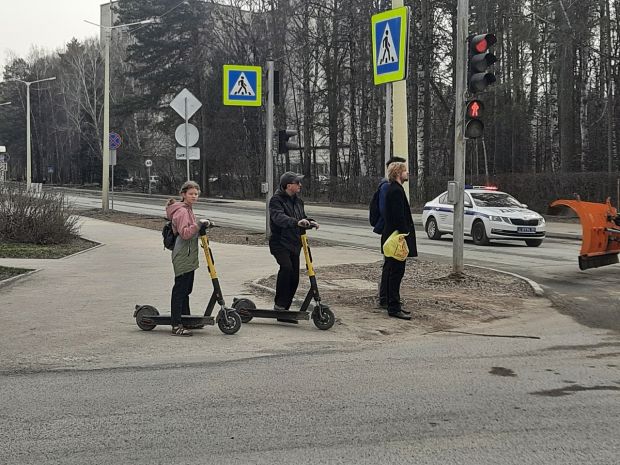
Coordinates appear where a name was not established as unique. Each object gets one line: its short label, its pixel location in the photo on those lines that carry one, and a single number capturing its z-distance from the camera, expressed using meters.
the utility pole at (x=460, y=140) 11.23
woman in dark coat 8.69
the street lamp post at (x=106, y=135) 28.56
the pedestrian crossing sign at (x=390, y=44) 9.94
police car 18.72
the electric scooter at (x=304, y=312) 7.90
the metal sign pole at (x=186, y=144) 14.65
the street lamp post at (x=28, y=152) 45.97
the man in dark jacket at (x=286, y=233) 8.04
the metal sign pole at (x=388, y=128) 10.27
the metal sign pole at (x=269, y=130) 17.34
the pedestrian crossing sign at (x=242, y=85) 17.08
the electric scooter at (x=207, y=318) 7.66
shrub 16.81
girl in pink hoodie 7.61
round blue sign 29.39
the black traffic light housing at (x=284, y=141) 17.06
